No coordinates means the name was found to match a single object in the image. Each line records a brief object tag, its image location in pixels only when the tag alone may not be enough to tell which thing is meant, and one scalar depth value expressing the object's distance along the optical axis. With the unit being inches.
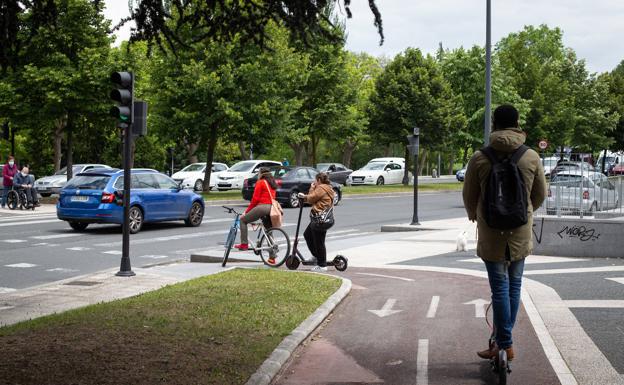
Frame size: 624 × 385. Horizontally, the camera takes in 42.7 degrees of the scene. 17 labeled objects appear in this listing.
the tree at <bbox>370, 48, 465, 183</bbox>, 1905.8
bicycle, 527.5
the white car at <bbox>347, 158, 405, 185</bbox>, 2071.9
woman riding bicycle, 538.3
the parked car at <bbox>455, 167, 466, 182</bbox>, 2431.1
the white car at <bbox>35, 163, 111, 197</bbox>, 1461.6
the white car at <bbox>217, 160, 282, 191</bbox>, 1644.9
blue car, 758.5
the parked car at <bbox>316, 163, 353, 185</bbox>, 1942.7
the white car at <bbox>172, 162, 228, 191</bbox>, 1638.8
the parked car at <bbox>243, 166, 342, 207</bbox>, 1186.6
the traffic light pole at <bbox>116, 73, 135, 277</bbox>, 471.2
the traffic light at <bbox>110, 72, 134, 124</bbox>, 466.0
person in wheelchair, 1110.4
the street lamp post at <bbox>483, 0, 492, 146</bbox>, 886.4
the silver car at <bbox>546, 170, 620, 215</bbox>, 594.9
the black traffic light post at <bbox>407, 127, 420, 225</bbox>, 877.2
